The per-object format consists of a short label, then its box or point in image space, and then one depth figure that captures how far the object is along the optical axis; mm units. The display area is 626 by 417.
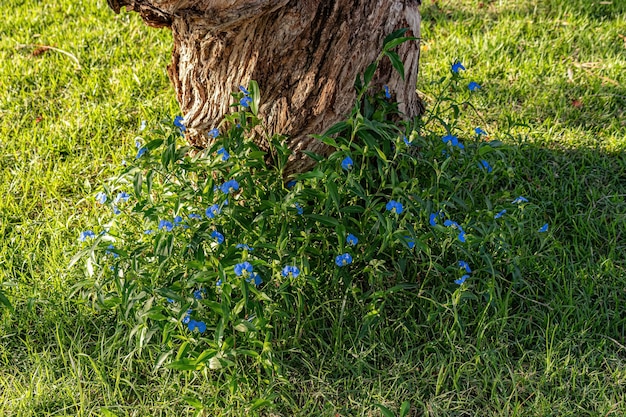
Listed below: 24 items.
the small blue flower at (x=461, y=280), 2578
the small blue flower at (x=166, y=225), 2535
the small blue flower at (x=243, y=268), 2352
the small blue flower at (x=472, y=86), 3023
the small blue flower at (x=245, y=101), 2701
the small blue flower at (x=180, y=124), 2868
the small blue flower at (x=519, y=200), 2824
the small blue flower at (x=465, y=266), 2645
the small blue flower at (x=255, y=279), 2436
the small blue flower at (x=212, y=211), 2584
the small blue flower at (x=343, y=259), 2551
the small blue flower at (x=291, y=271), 2439
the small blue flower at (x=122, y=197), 2736
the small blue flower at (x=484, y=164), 2996
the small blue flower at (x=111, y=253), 2837
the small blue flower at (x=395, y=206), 2547
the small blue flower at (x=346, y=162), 2605
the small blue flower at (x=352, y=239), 2564
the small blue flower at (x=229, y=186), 2584
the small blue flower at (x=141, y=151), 2676
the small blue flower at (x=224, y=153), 2661
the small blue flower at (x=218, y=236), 2564
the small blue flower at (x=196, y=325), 2447
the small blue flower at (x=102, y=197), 2738
